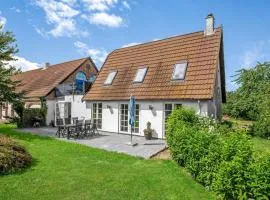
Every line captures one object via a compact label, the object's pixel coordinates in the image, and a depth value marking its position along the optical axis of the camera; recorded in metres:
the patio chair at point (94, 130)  13.37
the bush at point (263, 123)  12.82
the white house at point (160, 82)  11.64
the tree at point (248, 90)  19.94
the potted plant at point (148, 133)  12.27
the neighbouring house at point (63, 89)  17.11
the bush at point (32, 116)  17.30
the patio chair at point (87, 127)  12.96
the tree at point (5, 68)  13.17
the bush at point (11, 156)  6.94
